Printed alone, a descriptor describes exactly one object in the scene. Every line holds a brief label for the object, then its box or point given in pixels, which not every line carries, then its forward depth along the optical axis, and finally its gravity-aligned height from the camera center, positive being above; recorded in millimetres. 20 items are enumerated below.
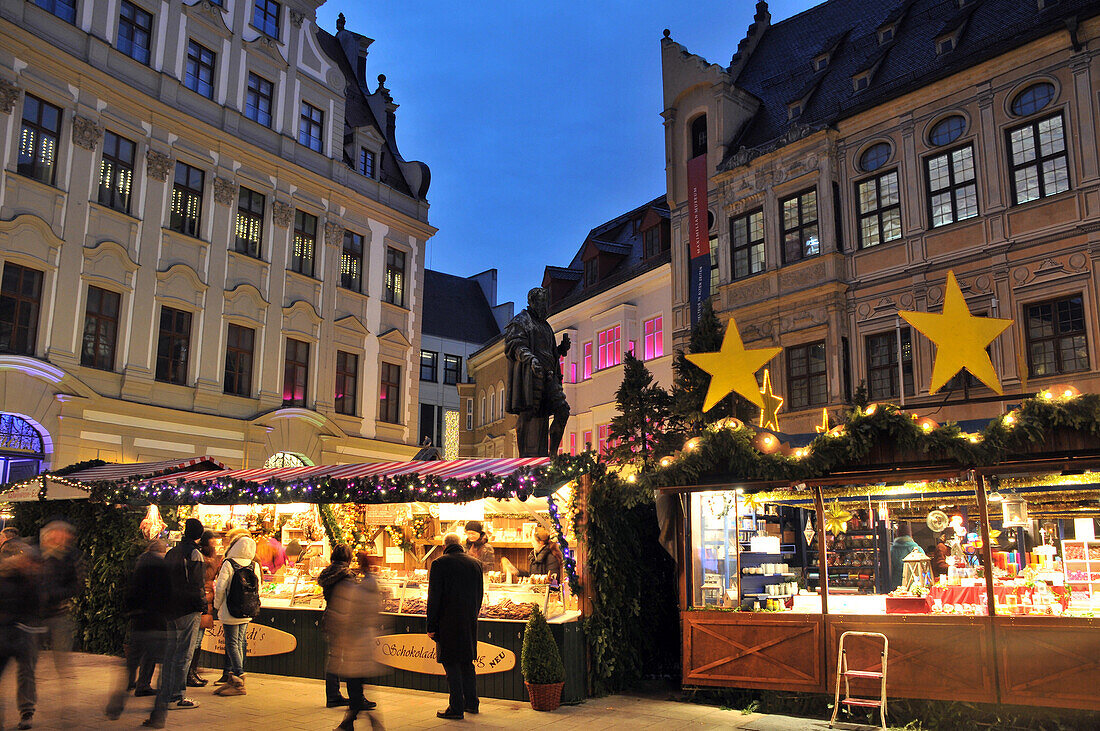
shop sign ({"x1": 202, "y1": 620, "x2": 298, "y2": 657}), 11898 -1619
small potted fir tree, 9703 -1564
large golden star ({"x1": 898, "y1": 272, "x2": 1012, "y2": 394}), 10391 +2320
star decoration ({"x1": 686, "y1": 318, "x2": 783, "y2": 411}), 11336 +2090
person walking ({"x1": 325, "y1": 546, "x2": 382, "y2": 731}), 7328 -919
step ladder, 8391 -1485
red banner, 23484 +8572
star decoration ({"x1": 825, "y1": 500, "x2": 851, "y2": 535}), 12352 +146
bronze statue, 11961 +1940
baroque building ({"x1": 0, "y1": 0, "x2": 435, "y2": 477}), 19359 +7395
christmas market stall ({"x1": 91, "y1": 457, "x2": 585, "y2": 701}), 10375 -163
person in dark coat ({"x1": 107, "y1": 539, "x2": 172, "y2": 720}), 8070 -789
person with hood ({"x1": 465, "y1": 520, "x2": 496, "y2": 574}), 10711 -307
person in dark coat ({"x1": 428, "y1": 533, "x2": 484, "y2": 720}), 8938 -948
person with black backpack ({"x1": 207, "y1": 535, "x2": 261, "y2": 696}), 10141 -884
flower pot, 9688 -1880
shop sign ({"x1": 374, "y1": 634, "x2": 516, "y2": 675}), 10359 -1592
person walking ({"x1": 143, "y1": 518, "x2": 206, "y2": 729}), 8141 -967
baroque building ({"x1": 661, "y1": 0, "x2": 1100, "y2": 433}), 17141 +7705
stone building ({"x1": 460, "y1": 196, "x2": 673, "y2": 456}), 27328 +7207
